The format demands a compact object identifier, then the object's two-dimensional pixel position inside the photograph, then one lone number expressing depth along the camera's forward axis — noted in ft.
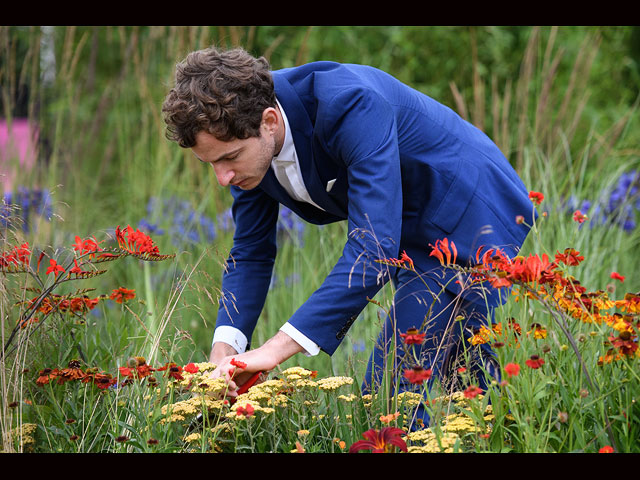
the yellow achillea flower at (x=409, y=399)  11.33
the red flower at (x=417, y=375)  10.41
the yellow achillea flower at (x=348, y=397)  11.19
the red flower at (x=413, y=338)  10.54
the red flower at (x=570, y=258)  11.01
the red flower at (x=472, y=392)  10.36
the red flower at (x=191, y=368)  11.03
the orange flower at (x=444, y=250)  10.82
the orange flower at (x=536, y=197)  11.39
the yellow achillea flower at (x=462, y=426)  10.65
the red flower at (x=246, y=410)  10.57
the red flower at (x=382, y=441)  10.41
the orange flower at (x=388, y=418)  10.72
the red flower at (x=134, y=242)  11.17
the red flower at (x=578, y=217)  11.44
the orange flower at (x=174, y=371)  10.99
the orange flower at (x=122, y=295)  11.53
